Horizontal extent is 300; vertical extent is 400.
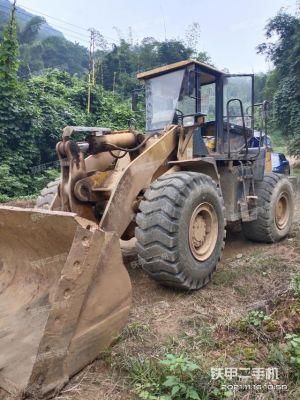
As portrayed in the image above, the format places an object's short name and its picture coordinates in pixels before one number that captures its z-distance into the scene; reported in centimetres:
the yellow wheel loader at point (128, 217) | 238
